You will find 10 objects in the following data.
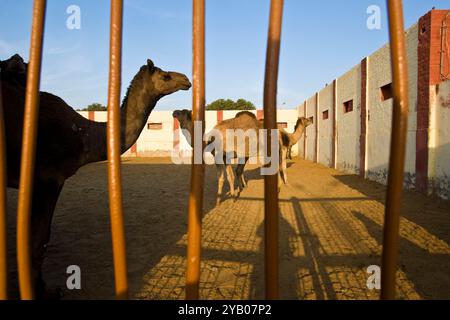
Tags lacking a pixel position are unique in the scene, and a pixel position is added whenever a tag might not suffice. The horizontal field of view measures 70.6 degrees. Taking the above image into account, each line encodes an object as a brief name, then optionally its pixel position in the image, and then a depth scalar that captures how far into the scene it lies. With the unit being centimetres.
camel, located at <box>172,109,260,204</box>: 818
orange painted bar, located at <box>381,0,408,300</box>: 83
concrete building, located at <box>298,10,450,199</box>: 666
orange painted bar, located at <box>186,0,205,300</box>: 99
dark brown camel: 261
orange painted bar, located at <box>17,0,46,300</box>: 98
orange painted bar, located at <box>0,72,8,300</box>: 99
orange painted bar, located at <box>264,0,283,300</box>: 94
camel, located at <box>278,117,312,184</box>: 1074
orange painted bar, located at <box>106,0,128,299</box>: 98
